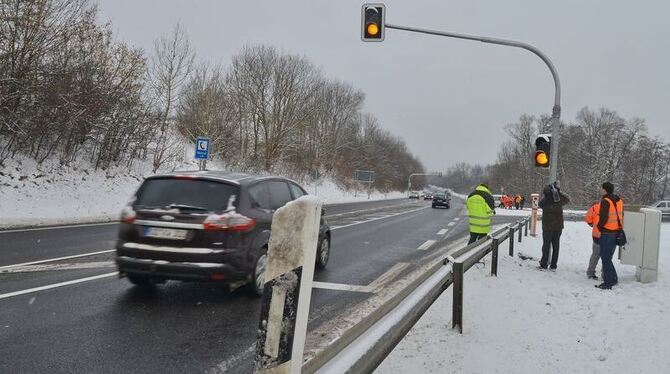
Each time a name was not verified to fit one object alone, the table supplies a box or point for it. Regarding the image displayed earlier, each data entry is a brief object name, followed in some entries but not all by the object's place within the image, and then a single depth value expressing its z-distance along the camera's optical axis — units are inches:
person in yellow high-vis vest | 397.4
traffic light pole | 417.7
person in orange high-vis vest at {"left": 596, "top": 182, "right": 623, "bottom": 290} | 321.7
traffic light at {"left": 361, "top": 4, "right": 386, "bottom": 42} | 479.5
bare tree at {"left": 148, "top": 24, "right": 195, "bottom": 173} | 1186.6
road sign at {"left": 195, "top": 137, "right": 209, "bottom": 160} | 737.6
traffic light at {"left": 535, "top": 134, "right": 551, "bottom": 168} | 423.5
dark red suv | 228.4
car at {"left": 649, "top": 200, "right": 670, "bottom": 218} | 1664.4
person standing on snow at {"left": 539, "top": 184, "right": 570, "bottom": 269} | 373.1
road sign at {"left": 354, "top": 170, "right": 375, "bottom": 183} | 2620.6
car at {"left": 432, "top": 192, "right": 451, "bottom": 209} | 1715.1
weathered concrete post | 74.7
